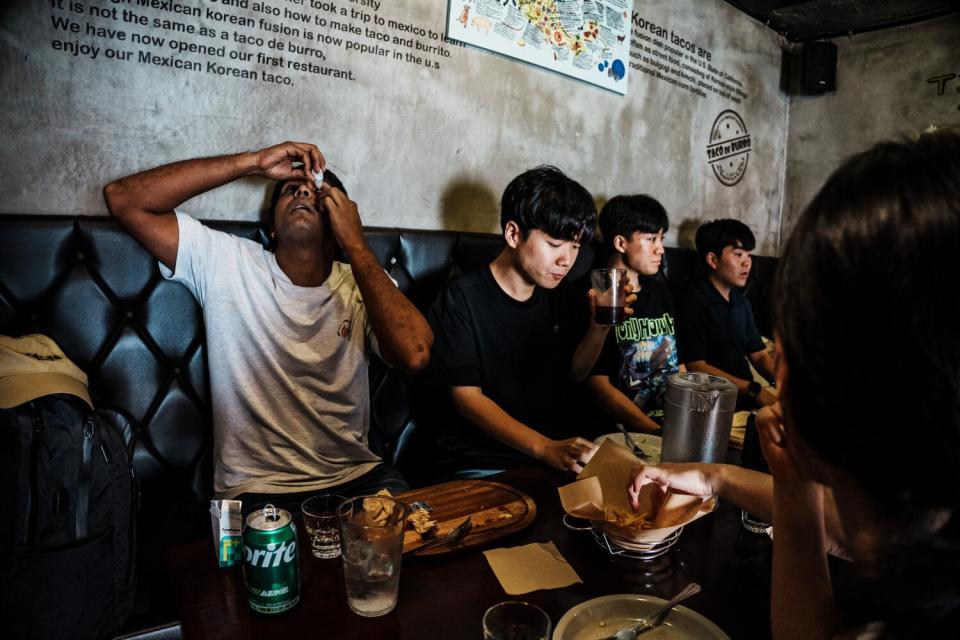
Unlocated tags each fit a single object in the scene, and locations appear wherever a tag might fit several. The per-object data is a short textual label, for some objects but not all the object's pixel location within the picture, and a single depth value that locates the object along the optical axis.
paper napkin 0.87
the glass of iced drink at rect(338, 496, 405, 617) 0.79
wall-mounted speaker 3.91
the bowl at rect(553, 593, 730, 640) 0.76
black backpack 0.99
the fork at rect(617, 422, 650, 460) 1.35
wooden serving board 0.99
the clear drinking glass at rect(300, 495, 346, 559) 0.95
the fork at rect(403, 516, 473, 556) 0.94
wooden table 0.77
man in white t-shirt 1.61
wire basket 0.95
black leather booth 1.45
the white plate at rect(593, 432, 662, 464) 1.36
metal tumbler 1.20
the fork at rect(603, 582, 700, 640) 0.76
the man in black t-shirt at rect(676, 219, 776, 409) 2.75
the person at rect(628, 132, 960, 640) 0.45
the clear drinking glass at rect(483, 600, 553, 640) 0.71
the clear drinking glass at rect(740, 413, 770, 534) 1.23
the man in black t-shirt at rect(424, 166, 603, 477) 1.80
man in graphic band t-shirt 2.35
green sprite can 0.77
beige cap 1.09
